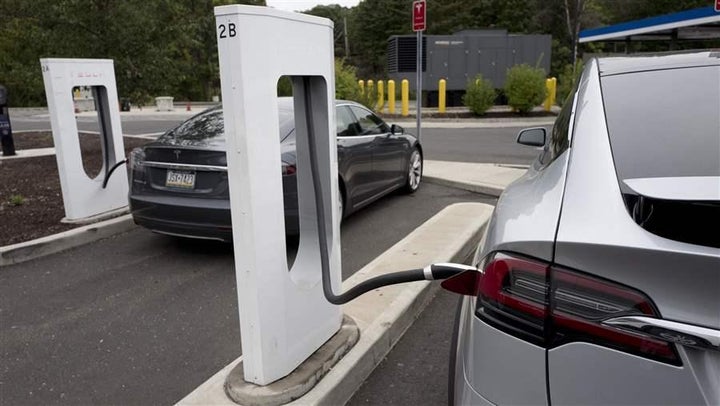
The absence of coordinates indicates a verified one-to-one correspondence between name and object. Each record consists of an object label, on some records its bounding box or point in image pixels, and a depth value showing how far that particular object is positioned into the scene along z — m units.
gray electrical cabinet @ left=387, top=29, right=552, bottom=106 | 24.50
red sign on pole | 9.44
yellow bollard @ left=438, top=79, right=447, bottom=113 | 22.12
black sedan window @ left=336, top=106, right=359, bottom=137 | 6.17
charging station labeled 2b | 2.40
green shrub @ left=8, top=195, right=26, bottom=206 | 7.04
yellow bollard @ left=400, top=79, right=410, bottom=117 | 21.34
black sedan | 4.92
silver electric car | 1.31
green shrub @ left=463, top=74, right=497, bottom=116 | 20.61
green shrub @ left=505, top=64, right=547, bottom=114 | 20.09
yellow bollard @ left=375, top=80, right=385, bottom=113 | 22.44
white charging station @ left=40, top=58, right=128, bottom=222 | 6.13
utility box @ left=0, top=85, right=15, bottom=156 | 11.08
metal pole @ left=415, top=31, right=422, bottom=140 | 9.77
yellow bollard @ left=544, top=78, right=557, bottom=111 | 22.25
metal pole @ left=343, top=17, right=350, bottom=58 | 62.41
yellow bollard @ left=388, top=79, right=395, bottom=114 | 22.03
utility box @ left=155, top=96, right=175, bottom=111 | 31.31
